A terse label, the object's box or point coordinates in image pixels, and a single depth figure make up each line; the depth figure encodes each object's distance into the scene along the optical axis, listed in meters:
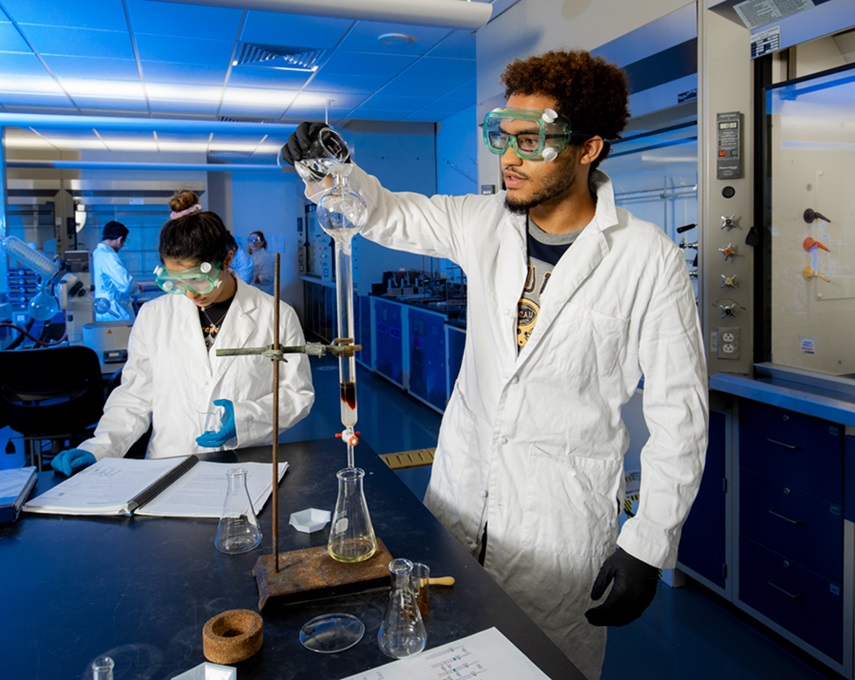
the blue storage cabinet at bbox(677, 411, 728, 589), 2.50
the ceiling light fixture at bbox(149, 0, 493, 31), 2.97
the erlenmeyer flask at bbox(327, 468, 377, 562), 1.18
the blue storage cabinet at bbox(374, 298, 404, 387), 6.19
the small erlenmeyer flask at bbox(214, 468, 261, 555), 1.28
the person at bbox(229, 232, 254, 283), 8.57
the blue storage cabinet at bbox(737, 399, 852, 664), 2.07
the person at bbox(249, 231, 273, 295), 8.82
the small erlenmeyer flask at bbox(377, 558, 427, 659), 0.95
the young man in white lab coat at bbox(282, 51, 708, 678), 1.40
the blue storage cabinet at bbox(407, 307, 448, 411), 5.19
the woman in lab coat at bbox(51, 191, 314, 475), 1.91
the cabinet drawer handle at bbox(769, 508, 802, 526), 2.19
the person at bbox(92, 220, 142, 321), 5.73
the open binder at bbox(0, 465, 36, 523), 1.42
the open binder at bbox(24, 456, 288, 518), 1.46
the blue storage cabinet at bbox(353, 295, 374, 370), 7.23
